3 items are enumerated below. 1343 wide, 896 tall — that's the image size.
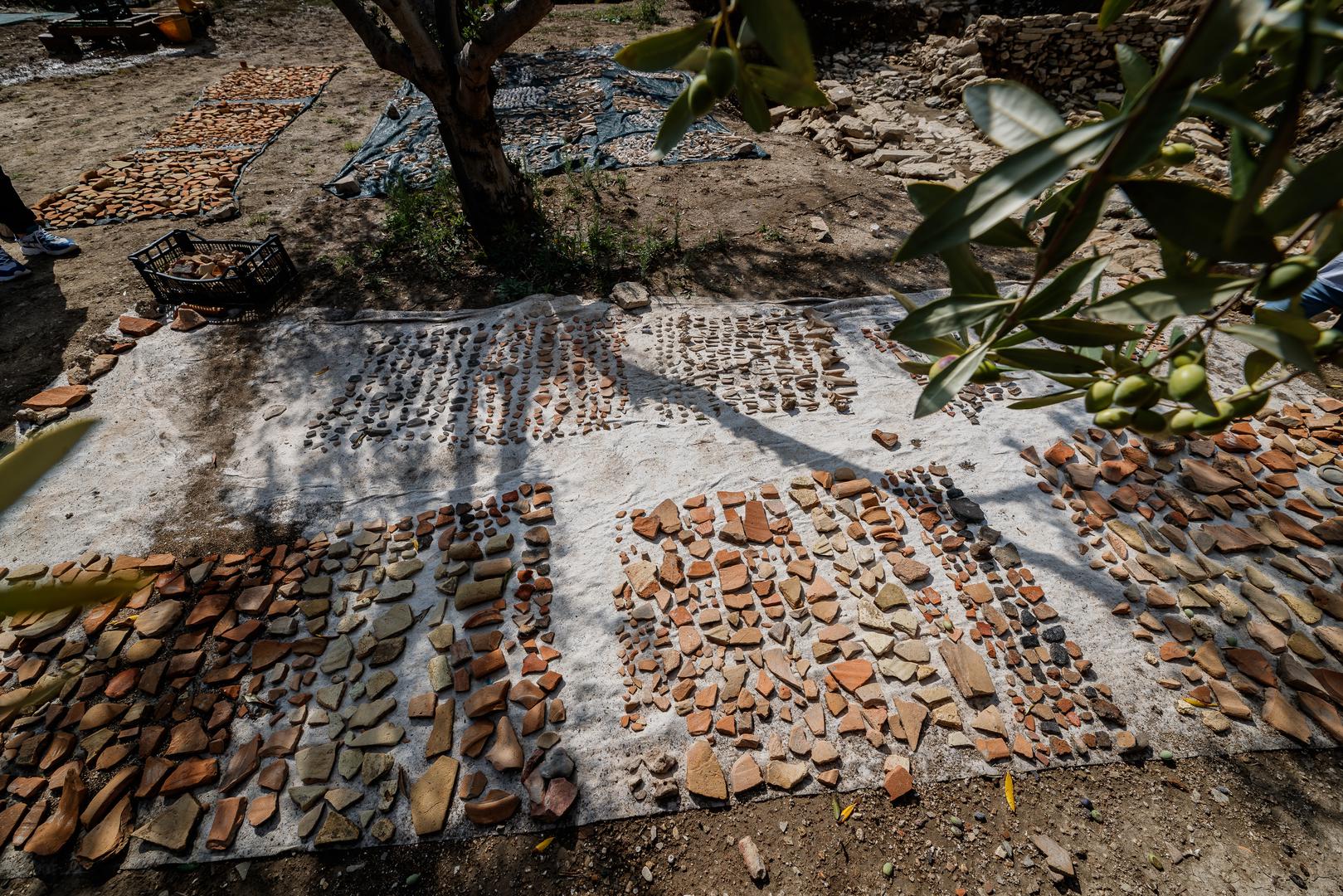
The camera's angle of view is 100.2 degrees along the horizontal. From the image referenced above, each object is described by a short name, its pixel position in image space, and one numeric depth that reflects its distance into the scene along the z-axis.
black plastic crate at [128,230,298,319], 3.34
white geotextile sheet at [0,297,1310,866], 1.74
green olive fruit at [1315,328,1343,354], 0.67
